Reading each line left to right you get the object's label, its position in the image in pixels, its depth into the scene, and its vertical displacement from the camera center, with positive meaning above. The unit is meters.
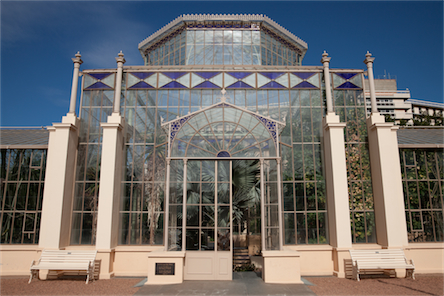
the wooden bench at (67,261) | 10.01 -2.05
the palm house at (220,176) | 10.45 +1.03
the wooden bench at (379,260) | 10.10 -2.02
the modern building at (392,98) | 70.19 +25.47
